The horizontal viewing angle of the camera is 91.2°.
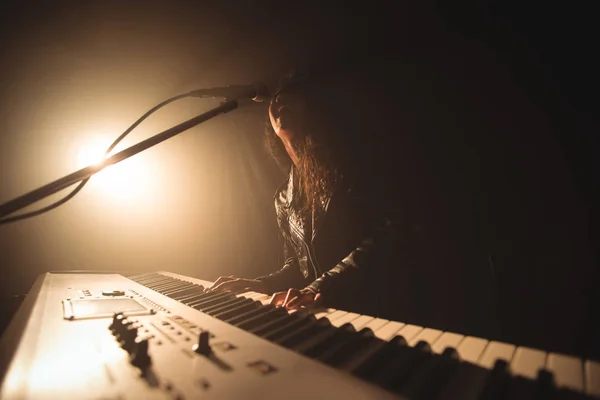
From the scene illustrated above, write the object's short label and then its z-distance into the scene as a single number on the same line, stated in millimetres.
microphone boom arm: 923
